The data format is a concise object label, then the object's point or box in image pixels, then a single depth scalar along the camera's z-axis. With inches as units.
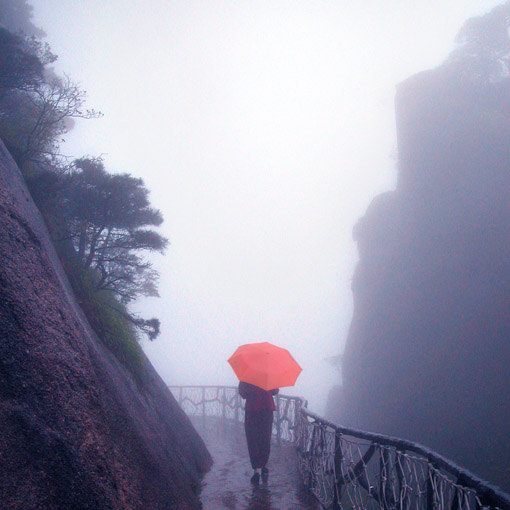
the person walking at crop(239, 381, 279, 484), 271.4
